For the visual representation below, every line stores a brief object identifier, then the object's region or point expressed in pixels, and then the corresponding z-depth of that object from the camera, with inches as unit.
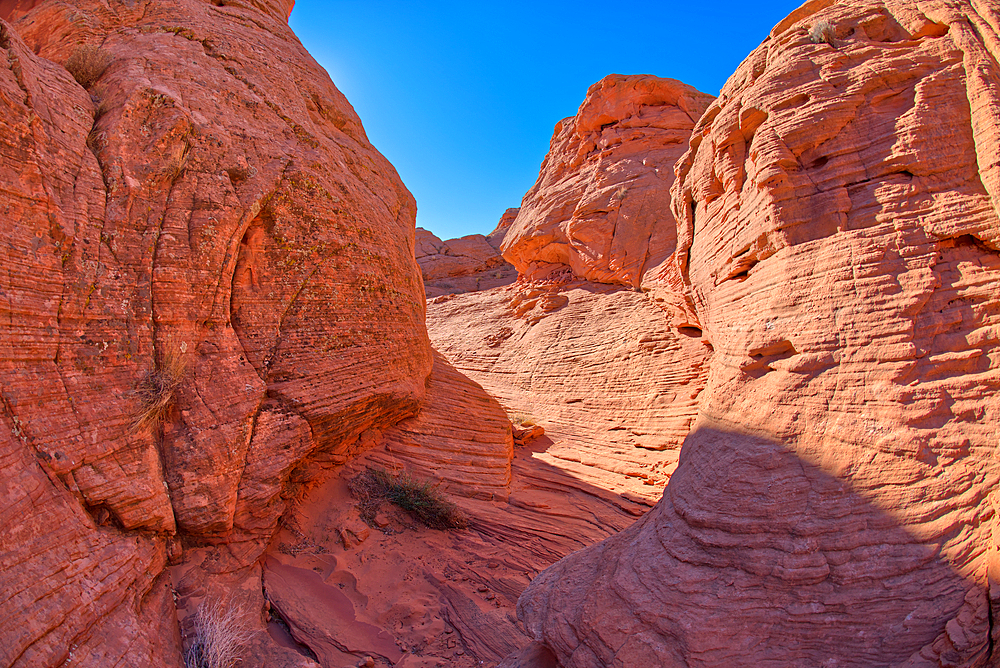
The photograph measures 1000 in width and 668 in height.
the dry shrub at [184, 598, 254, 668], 125.6
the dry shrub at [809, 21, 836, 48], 169.2
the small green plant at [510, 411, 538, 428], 457.4
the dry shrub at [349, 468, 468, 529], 221.3
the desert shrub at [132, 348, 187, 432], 144.9
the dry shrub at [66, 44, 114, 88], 177.5
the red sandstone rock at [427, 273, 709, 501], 389.7
